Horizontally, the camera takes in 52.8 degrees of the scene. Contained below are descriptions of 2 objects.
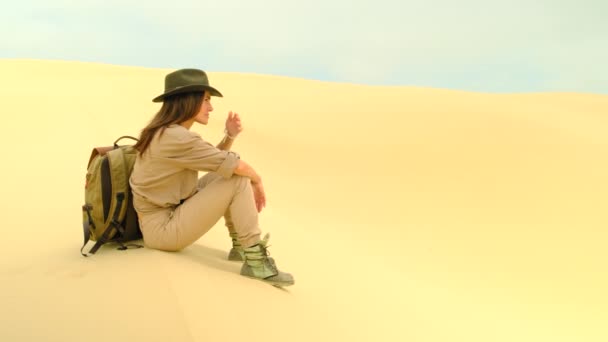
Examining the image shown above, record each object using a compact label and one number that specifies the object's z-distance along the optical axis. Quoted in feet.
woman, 12.09
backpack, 12.44
